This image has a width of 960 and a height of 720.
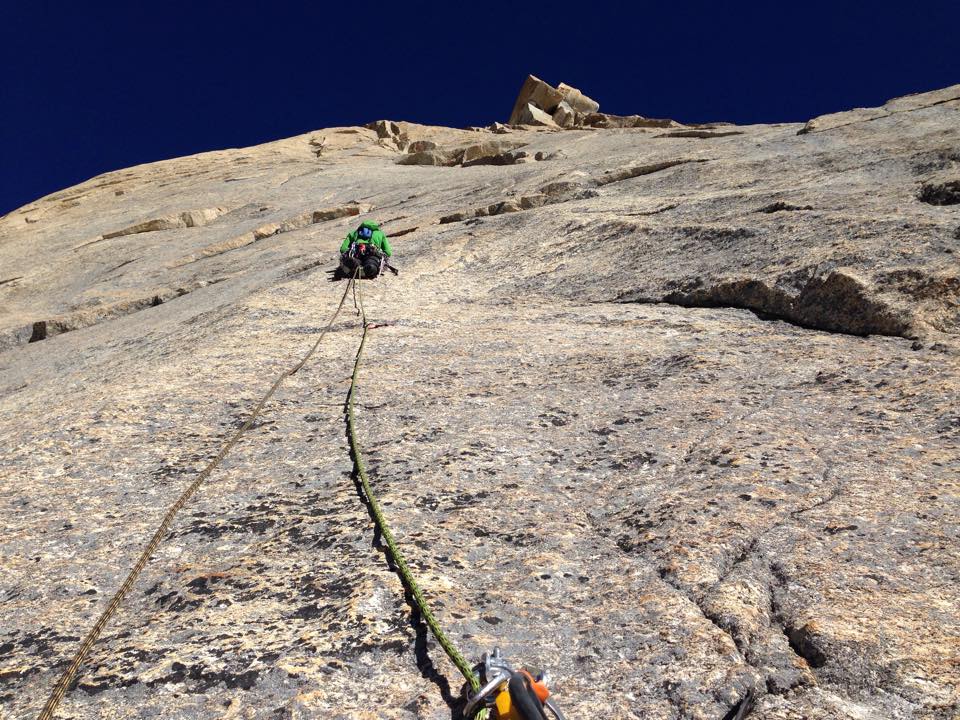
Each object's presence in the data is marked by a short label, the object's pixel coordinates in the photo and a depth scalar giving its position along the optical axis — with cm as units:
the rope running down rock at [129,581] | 212
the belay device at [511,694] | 182
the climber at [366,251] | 897
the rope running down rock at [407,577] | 206
